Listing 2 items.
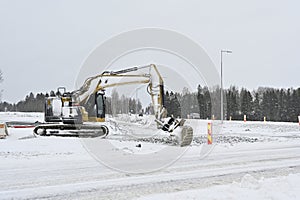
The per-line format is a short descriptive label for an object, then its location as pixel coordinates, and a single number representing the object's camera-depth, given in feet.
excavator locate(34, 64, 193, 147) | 49.14
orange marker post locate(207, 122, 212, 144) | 46.30
